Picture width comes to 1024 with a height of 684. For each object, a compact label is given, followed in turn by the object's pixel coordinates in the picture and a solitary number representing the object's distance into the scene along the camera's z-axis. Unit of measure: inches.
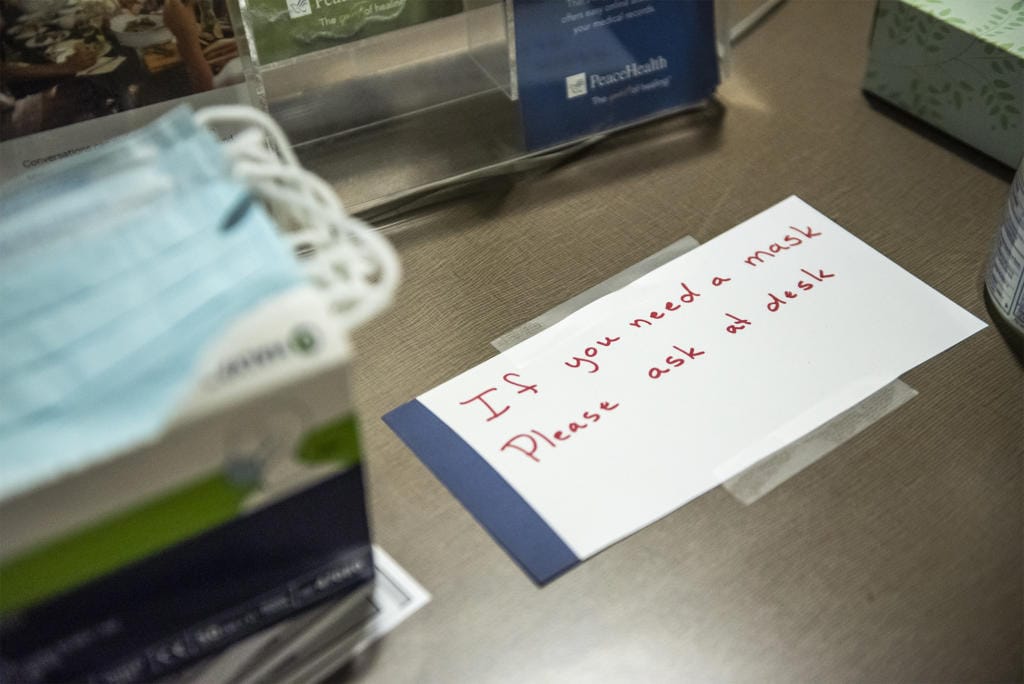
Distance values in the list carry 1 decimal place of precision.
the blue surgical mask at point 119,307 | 14.1
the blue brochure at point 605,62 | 27.0
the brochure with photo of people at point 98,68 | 22.5
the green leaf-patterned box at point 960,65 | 26.6
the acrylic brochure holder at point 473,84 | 27.0
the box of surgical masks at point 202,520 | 14.4
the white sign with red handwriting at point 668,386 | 21.1
